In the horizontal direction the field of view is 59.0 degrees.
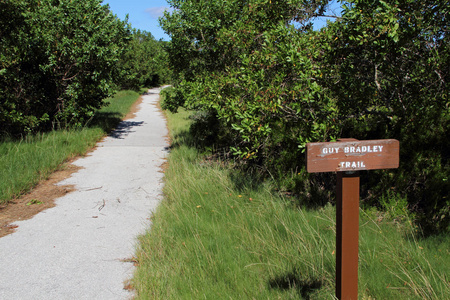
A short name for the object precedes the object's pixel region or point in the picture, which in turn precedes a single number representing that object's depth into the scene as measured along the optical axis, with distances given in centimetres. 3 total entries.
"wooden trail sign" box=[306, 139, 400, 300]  285
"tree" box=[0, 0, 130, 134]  1083
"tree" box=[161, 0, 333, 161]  537
